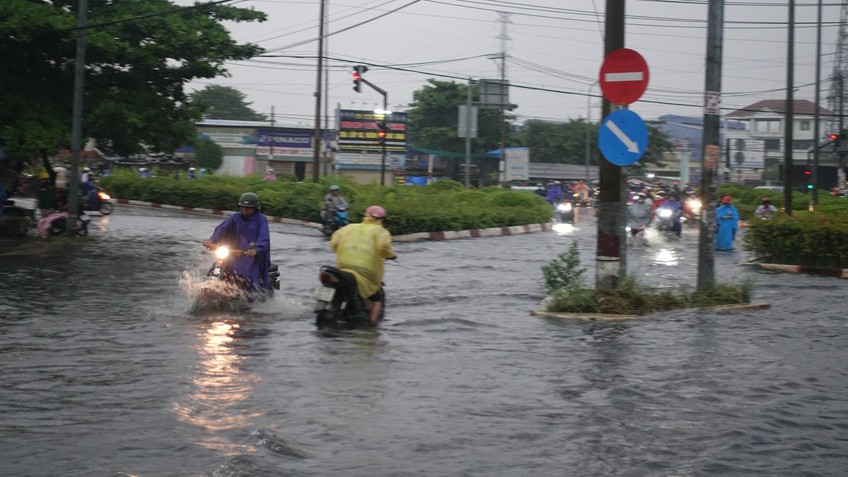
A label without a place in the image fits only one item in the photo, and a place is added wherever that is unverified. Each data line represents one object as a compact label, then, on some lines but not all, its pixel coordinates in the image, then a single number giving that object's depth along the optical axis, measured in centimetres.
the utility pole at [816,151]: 3955
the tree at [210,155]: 7688
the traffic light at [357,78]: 4044
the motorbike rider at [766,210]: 3167
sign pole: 1289
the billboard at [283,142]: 7881
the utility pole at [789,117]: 3128
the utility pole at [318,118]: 4489
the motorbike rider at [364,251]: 1148
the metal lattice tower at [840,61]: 5326
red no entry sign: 1224
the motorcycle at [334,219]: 2845
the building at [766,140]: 10506
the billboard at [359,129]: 6619
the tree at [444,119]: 7894
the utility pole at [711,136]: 1337
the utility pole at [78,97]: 2225
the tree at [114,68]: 2234
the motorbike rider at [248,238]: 1207
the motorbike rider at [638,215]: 2825
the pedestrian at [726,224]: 2661
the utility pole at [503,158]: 6125
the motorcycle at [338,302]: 1116
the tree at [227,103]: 10997
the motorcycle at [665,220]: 3262
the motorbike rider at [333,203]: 2873
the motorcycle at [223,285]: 1207
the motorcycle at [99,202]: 3259
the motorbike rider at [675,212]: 3250
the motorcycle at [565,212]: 4206
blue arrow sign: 1203
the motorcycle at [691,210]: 4003
